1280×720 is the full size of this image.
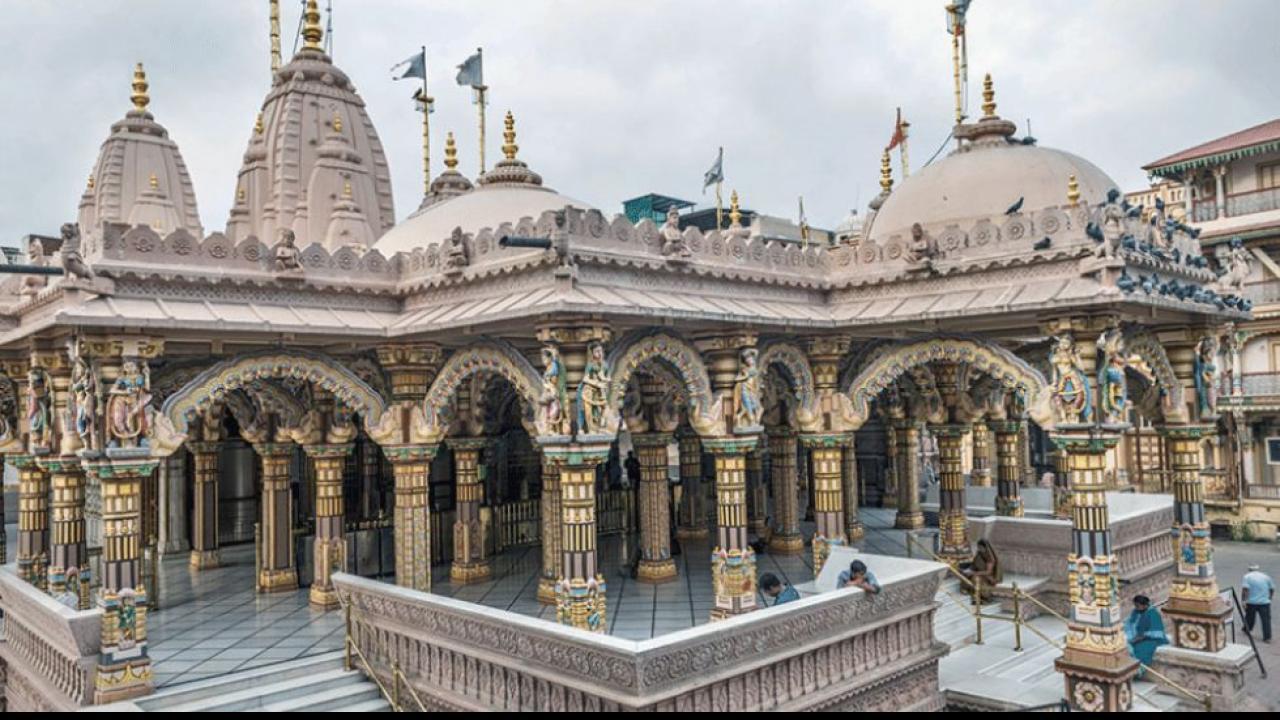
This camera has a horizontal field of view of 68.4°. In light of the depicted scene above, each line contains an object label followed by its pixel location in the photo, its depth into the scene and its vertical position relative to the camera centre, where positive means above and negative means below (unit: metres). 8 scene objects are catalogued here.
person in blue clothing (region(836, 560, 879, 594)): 10.34 -1.94
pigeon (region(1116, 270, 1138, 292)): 10.74 +1.31
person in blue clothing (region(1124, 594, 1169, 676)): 12.03 -3.03
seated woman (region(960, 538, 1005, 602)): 14.33 -2.54
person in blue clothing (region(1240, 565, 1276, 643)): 15.61 -3.42
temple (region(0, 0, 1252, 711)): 10.15 -0.01
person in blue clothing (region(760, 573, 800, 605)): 10.66 -2.10
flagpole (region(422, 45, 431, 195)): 23.80 +6.99
